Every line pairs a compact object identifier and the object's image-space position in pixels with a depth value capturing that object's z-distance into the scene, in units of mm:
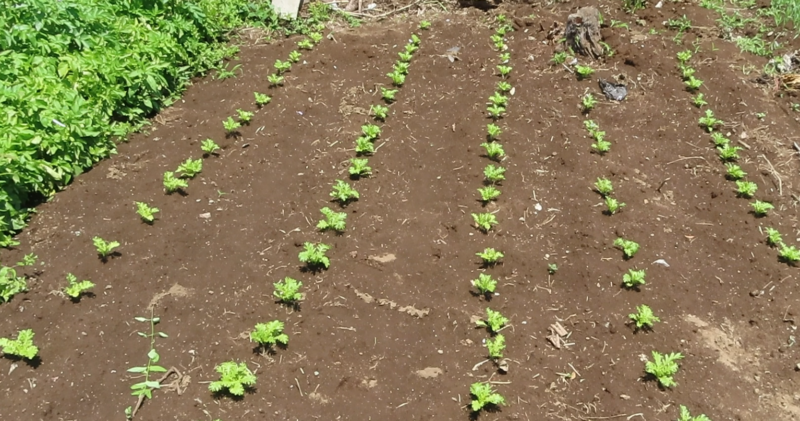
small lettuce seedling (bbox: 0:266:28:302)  3915
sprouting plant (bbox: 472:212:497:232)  4598
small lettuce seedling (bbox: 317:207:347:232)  4496
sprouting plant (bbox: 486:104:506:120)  5742
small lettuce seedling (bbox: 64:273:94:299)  3900
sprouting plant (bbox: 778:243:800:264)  4496
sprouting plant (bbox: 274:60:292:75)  6384
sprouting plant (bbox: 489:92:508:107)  5895
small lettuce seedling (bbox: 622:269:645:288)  4188
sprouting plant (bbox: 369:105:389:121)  5738
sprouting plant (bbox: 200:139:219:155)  5207
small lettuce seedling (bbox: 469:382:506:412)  3373
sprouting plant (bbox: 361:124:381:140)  5449
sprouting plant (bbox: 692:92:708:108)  5989
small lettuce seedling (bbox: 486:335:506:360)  3707
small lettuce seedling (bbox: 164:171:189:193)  4797
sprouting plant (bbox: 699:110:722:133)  5719
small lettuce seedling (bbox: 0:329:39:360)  3496
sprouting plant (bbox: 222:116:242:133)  5480
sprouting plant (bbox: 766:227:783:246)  4625
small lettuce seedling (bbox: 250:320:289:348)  3658
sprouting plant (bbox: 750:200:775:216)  4867
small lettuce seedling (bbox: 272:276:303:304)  3939
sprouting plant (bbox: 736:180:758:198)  5020
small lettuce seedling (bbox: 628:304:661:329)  3938
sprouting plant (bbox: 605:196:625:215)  4766
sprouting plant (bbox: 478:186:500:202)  4844
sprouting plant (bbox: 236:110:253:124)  5598
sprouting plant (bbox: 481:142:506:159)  5238
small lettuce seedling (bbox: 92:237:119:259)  4137
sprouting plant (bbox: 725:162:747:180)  5184
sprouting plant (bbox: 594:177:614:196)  4934
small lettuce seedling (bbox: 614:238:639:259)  4426
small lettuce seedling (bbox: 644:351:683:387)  3615
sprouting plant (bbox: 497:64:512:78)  6395
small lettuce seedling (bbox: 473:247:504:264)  4312
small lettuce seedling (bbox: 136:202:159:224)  4488
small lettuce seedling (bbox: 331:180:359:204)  4756
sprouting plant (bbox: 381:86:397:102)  5977
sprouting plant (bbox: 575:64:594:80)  6316
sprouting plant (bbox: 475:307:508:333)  3857
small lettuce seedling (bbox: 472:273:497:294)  4098
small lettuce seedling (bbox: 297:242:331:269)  4168
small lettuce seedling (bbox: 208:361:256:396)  3391
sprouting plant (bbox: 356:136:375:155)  5277
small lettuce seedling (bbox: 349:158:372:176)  5020
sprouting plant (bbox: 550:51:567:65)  6578
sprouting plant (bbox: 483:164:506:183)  5004
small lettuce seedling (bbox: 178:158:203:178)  4969
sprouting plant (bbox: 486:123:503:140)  5445
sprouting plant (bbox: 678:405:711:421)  3357
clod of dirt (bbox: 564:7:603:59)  6586
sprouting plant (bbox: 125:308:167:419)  3406
